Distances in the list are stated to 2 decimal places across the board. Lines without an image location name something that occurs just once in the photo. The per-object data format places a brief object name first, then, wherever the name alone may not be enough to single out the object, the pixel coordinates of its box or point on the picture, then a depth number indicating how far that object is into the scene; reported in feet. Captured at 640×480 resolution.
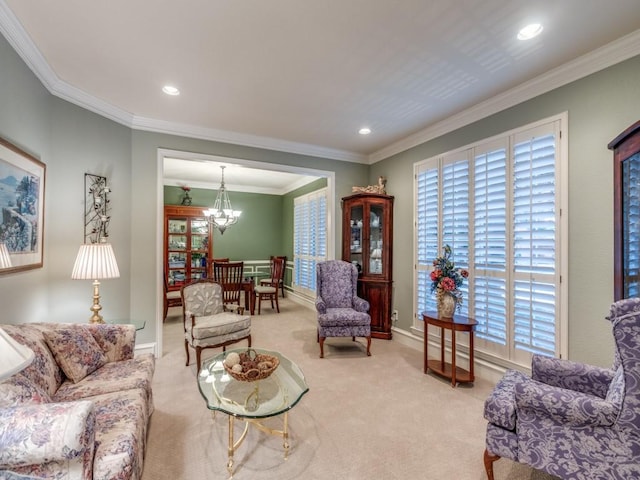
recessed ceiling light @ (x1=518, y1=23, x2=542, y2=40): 6.40
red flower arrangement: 9.73
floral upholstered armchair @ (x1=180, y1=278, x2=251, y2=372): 10.32
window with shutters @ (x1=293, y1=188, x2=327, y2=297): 19.61
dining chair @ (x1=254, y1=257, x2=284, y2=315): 19.29
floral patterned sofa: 3.68
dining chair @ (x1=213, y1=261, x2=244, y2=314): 17.12
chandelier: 19.07
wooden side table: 9.30
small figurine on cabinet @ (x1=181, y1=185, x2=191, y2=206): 22.48
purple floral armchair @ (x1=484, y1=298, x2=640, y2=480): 4.15
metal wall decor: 9.90
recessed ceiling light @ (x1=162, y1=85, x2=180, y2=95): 9.00
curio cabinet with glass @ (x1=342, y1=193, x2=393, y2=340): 14.06
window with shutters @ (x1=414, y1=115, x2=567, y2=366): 8.33
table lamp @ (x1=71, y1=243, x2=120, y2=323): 8.17
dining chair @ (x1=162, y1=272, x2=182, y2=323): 16.62
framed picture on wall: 6.47
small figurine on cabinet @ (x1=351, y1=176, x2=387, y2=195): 14.58
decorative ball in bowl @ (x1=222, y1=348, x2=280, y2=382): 6.26
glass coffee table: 5.53
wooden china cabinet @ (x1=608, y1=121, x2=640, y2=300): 5.81
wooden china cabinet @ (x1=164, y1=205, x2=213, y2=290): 21.54
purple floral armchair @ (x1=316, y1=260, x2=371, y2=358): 11.87
